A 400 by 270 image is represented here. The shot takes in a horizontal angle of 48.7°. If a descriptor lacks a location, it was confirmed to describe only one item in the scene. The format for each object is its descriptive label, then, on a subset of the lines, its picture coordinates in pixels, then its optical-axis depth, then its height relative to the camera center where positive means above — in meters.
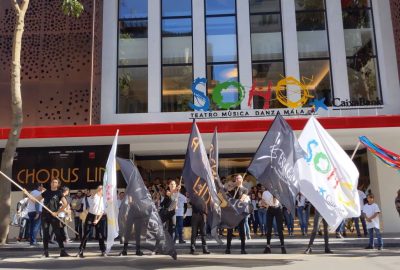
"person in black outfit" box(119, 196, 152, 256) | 9.24 -0.04
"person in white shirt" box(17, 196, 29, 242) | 14.59 +0.13
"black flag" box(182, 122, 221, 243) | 9.08 +0.64
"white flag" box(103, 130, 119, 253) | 9.41 +0.47
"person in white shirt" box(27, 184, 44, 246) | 13.20 +0.15
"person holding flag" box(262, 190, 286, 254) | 10.45 -0.01
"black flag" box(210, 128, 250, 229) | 9.51 +0.17
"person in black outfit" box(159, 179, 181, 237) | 11.79 +0.25
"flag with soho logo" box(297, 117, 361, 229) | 8.91 +0.77
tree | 13.19 +2.71
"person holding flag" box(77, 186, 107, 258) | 10.63 +0.08
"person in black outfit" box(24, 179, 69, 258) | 10.27 +0.23
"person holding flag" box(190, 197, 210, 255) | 10.30 -0.19
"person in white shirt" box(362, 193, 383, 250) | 11.12 -0.17
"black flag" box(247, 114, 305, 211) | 9.02 +1.08
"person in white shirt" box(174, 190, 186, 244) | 13.33 -0.04
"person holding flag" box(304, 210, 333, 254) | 10.34 -0.46
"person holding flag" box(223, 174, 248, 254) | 10.19 +0.44
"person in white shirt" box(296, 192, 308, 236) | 14.72 +0.06
